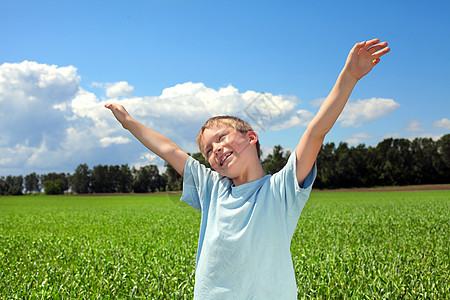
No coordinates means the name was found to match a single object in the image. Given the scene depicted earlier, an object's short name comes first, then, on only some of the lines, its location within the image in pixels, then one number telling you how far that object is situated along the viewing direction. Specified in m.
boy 1.70
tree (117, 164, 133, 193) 103.12
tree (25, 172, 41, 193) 147.12
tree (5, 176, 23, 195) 147.12
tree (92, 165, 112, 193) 105.56
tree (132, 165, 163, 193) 92.38
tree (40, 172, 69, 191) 119.62
